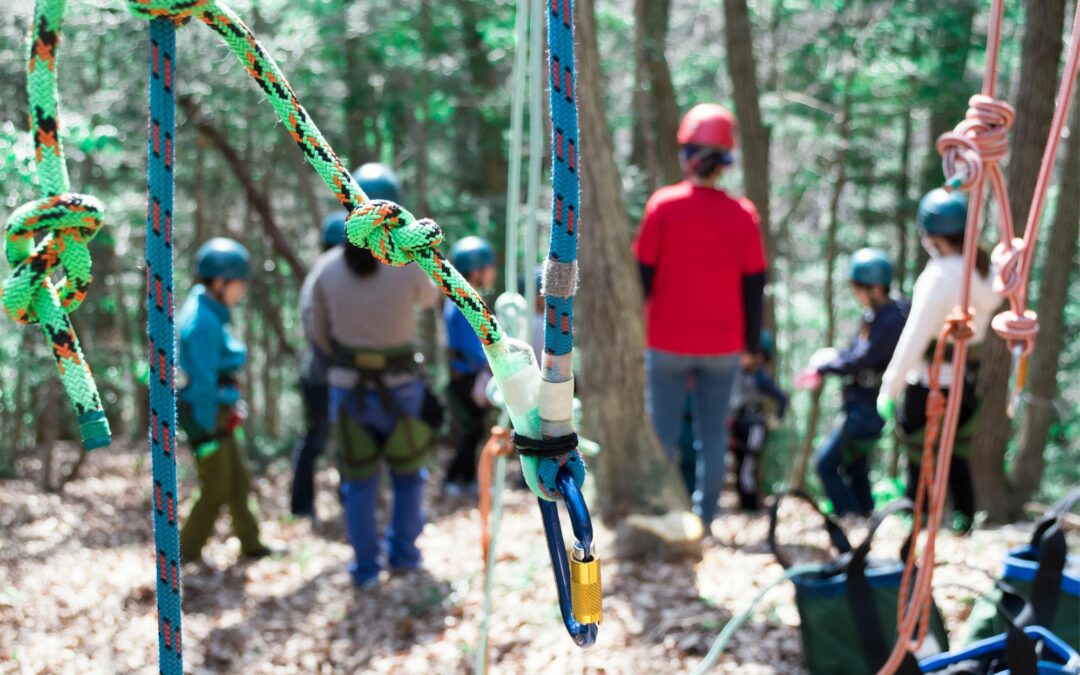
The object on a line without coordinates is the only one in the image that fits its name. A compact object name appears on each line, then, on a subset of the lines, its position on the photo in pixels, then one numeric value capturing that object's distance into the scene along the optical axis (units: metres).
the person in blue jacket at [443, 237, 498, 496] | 7.48
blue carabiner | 1.57
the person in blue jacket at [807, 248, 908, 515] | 6.30
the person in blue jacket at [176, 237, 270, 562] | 5.48
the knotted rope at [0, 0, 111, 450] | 1.42
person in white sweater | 4.27
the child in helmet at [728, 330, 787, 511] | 7.59
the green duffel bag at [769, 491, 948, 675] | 2.97
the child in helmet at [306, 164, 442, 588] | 5.07
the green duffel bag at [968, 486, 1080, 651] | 2.80
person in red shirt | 5.08
